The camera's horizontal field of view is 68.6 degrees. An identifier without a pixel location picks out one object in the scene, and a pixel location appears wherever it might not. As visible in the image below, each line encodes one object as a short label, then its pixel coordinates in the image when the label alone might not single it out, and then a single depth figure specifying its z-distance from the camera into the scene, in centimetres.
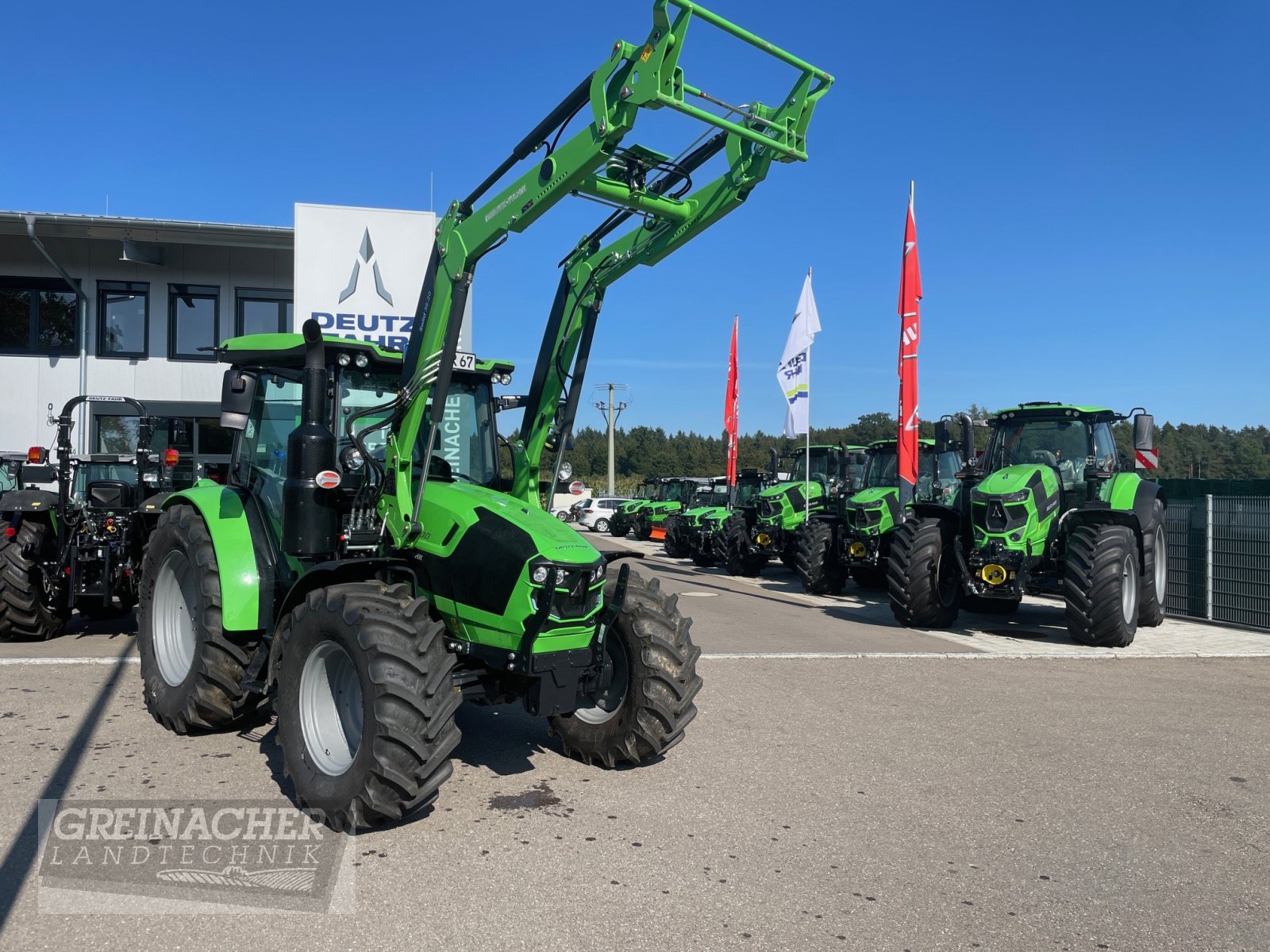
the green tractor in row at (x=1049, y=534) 1040
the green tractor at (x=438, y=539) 433
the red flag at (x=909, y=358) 1352
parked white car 4122
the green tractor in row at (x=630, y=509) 3484
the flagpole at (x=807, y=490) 1677
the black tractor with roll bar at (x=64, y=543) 886
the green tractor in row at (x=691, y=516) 2258
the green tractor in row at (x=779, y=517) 1848
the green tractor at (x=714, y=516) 2088
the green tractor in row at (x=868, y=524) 1477
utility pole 5459
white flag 1736
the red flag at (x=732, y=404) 2361
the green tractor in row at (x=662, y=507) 3022
